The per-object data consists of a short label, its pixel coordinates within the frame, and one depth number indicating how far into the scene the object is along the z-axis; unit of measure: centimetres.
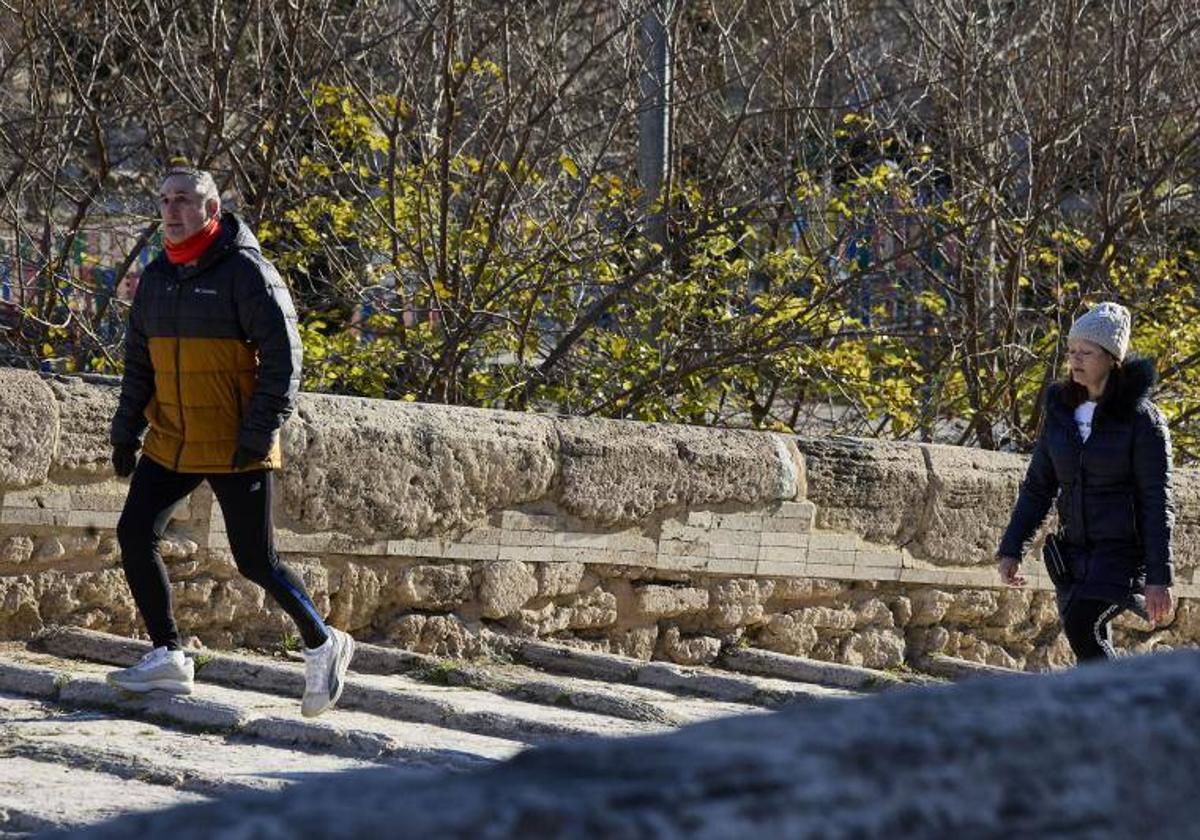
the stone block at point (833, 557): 1564
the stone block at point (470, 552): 1389
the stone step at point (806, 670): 1387
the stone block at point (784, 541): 1535
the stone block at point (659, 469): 1435
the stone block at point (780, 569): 1537
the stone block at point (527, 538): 1412
